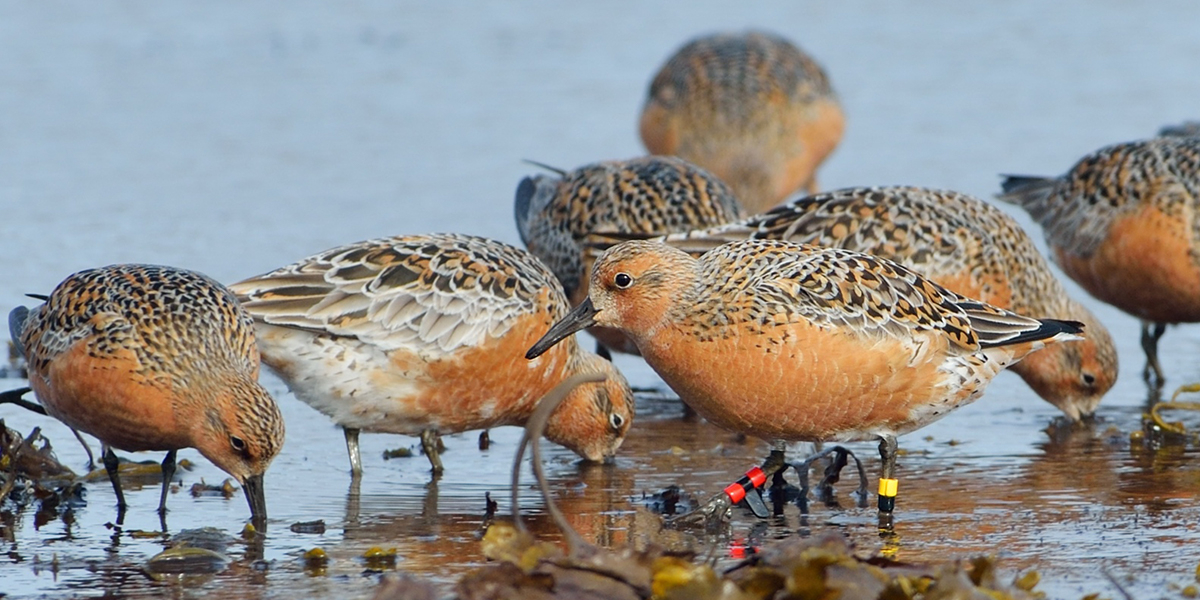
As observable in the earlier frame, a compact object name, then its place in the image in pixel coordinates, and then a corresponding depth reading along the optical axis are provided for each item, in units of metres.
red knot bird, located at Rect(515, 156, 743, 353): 19.95
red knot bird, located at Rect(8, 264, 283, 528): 13.78
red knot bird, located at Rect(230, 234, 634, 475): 15.42
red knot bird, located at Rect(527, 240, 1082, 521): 13.49
